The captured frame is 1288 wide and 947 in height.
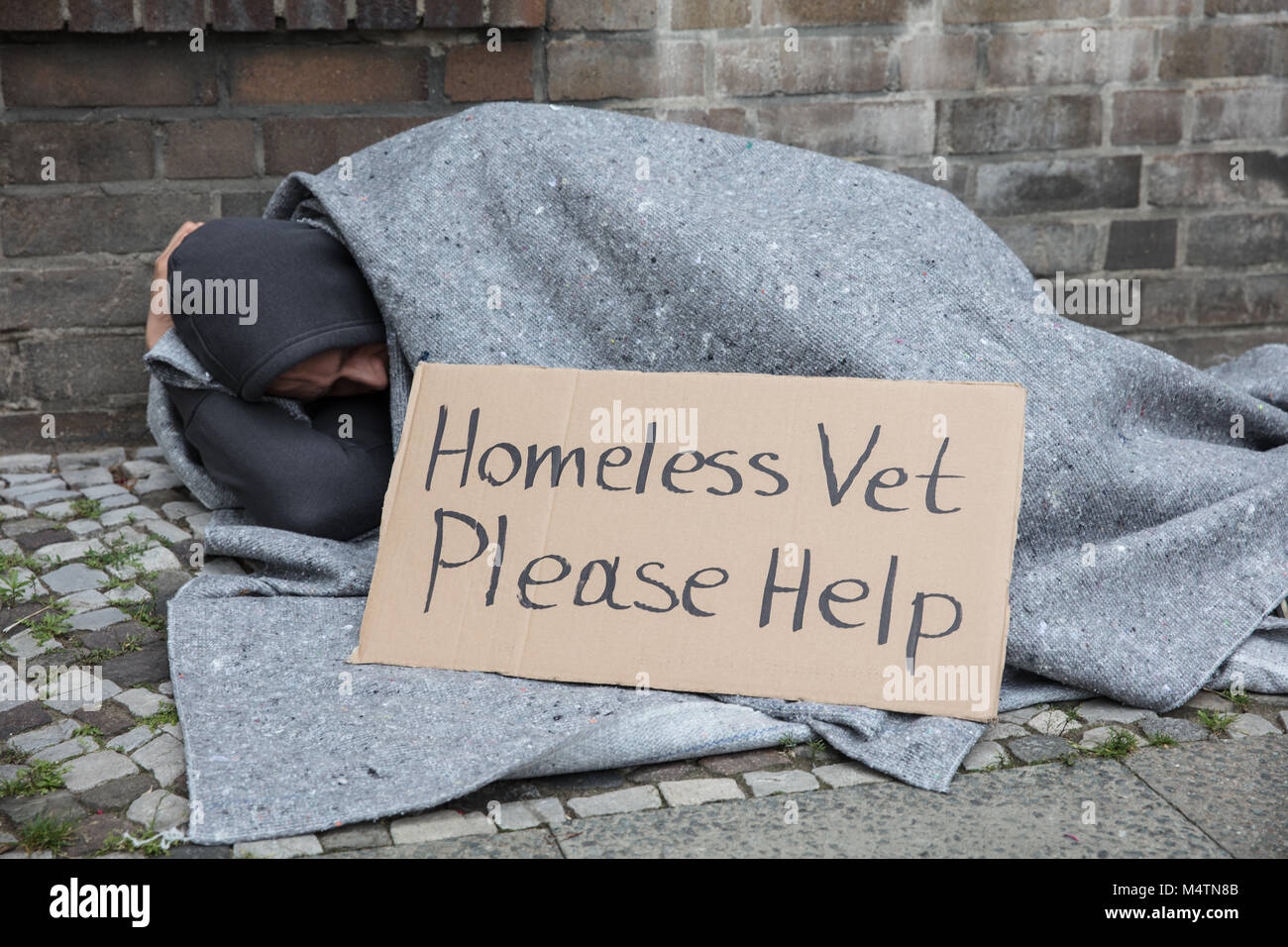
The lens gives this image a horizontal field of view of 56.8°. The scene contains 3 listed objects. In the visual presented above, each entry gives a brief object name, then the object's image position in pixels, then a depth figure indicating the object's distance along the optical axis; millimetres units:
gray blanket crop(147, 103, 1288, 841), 1566
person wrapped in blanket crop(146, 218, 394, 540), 2154
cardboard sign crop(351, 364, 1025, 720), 1669
